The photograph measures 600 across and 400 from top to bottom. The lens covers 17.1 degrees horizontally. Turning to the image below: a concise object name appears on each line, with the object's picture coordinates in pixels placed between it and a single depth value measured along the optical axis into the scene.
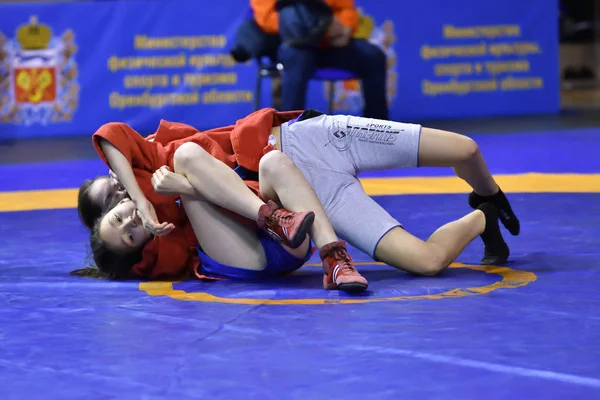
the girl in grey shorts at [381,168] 6.39
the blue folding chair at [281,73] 13.53
